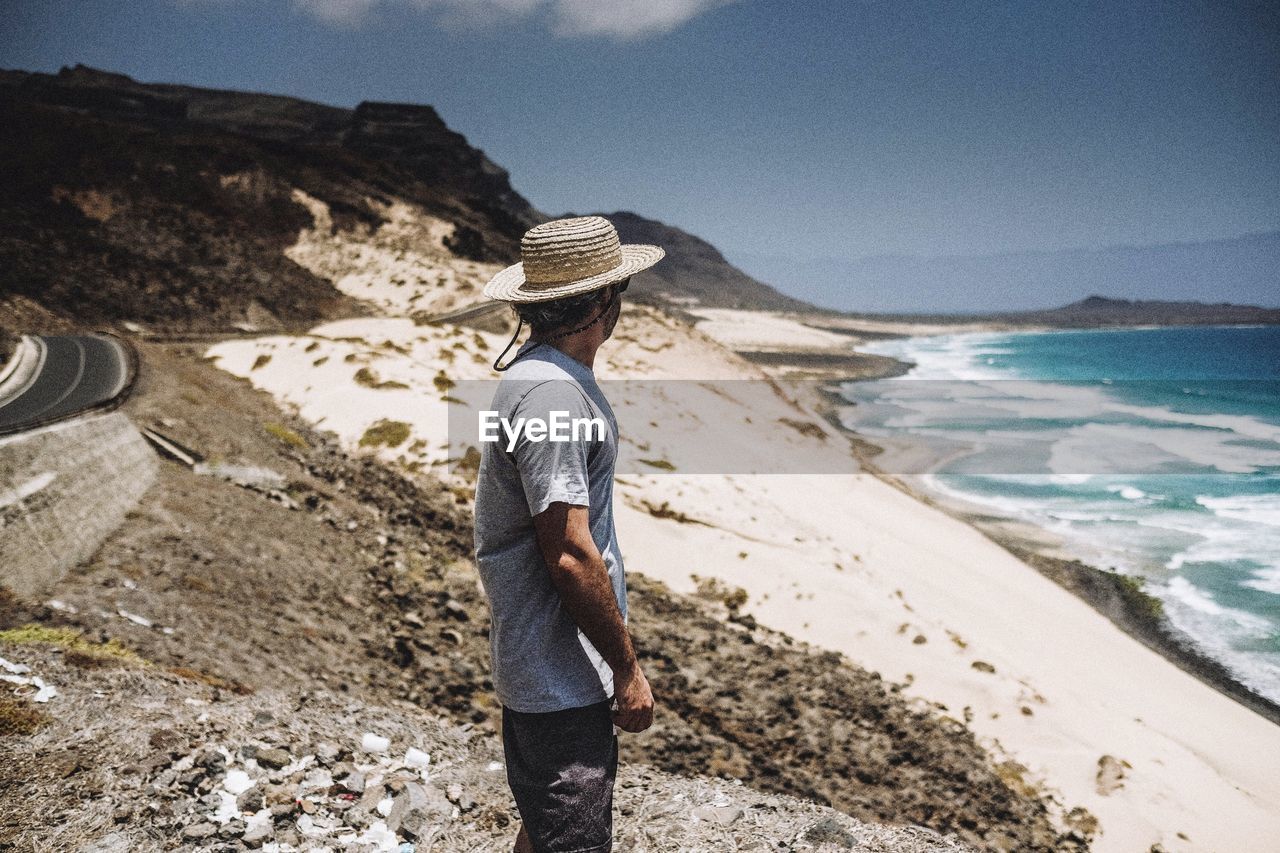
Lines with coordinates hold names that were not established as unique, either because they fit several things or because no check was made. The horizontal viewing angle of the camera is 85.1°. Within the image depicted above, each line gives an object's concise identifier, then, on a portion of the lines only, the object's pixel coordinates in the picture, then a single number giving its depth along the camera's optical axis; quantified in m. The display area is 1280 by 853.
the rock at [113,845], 2.97
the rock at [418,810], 3.65
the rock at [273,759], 3.81
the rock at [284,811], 3.49
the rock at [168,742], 3.63
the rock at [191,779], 3.49
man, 1.86
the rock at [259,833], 3.28
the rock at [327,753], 4.03
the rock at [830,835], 3.82
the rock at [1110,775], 6.79
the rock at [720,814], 4.06
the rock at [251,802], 3.48
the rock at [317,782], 3.75
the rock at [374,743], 4.42
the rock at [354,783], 3.86
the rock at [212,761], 3.63
